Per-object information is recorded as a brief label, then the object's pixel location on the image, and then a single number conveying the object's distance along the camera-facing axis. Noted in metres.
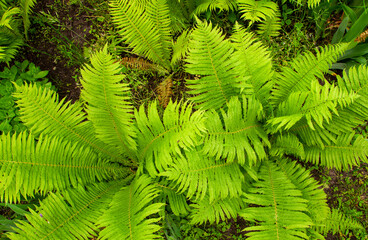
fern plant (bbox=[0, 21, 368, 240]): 1.89
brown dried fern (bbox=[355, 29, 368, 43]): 2.56
